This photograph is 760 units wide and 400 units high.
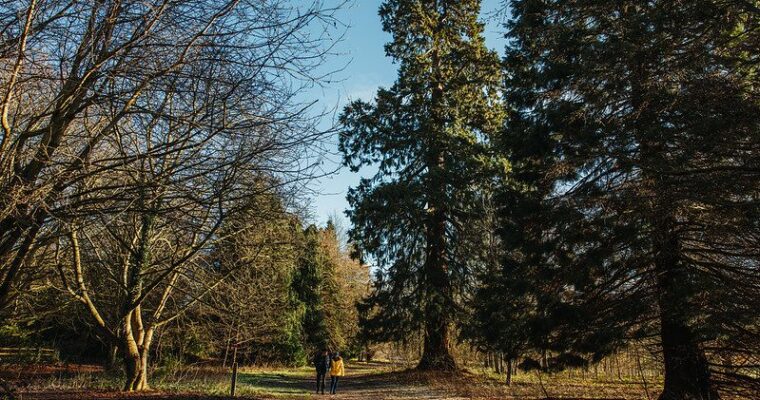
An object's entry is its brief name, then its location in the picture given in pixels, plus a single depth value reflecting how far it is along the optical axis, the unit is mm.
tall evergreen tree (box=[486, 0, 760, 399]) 7129
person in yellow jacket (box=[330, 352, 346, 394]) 16781
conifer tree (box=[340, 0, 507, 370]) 21109
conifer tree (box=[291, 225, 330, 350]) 34406
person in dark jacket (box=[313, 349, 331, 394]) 16659
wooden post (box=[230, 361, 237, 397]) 13614
